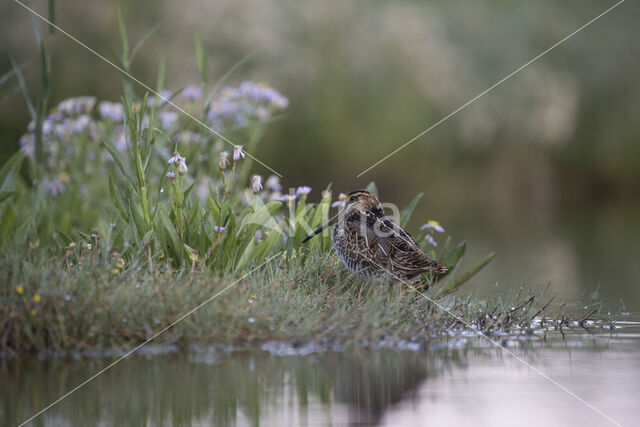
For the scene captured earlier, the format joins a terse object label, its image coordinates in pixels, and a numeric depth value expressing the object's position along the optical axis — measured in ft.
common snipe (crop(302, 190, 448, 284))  41.45
